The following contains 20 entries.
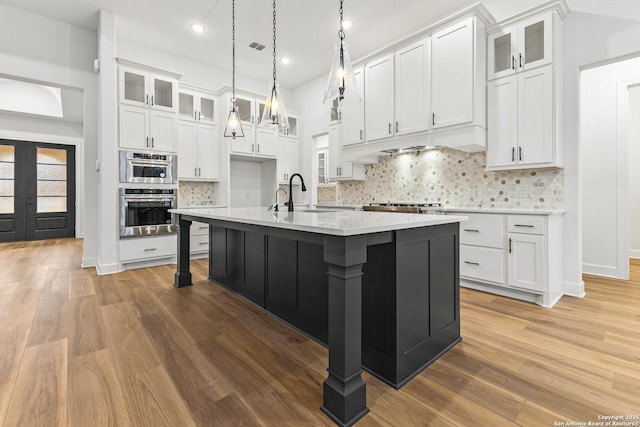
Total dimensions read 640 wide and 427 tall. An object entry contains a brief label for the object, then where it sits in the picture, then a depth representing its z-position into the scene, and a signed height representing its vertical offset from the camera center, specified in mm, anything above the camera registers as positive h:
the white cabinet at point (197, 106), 4984 +1798
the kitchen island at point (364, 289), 1360 -459
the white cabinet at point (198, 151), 4932 +1020
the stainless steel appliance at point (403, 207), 3652 +60
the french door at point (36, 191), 6812 +515
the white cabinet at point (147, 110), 4133 +1448
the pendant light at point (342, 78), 1994 +885
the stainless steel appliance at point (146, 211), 4113 +19
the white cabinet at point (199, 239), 4901 -434
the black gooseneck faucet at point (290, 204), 2857 +77
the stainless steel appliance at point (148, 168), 4129 +632
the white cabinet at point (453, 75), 3254 +1526
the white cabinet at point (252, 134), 5406 +1456
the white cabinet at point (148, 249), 4137 -521
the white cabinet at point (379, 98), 4066 +1571
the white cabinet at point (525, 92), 2898 +1208
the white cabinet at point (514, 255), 2764 -419
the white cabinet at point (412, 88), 3654 +1541
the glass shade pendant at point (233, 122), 3035 +898
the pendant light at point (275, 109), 2672 +916
